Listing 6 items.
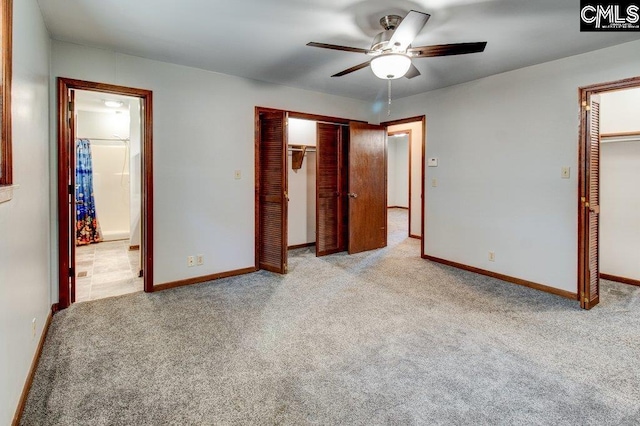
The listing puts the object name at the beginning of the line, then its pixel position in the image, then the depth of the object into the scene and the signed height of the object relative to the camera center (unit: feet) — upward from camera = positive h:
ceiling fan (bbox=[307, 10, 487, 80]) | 7.63 +3.68
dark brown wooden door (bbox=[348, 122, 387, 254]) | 17.11 +0.79
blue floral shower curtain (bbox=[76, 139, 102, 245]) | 19.58 +0.20
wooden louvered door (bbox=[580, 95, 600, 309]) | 10.36 -0.19
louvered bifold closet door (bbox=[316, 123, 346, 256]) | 16.94 +0.55
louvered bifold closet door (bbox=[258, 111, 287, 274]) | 13.44 +0.36
